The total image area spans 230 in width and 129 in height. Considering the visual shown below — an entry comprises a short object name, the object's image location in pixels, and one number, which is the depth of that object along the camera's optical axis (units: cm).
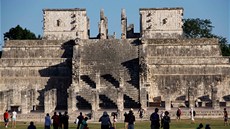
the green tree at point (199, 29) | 11325
